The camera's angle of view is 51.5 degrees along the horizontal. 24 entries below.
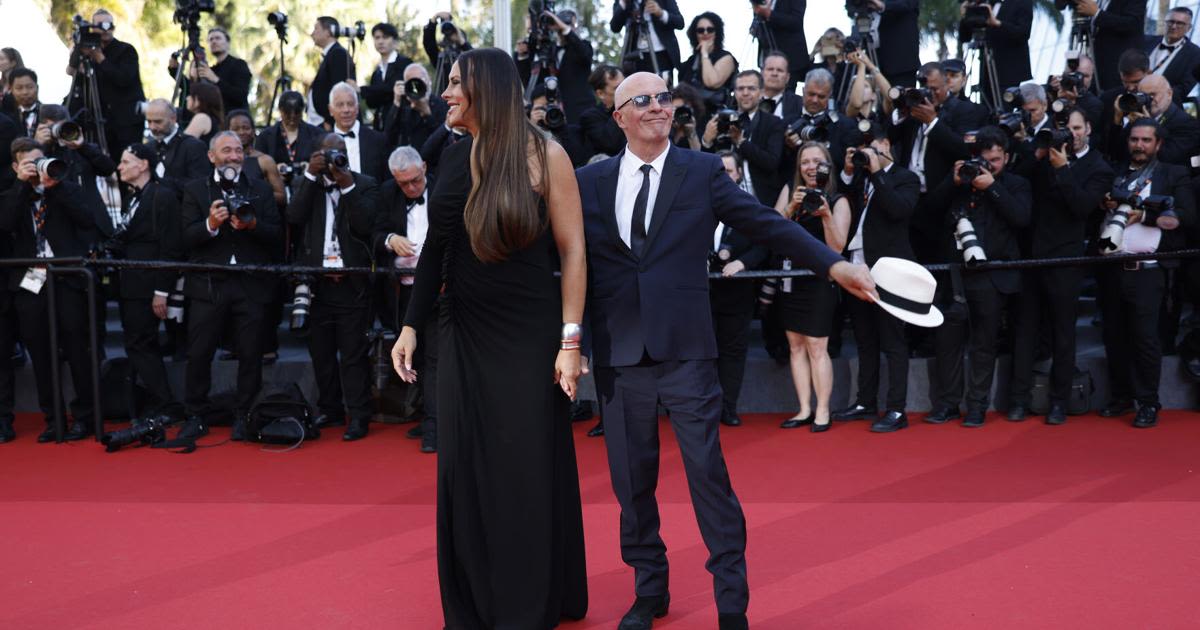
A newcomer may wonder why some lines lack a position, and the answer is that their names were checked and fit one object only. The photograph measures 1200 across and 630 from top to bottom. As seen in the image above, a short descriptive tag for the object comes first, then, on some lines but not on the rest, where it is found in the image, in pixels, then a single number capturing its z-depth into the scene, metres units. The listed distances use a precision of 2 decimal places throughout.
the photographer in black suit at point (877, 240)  7.08
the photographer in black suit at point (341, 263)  7.35
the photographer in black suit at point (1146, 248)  7.20
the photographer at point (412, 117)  8.77
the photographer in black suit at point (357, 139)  8.21
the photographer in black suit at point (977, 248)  7.22
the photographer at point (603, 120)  8.00
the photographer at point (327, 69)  10.13
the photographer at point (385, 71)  9.88
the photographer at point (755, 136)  7.64
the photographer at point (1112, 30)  9.16
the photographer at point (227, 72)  10.13
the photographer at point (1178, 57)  8.82
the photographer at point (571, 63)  9.38
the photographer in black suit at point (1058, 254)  7.19
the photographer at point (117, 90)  9.91
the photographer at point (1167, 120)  7.60
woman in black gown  3.71
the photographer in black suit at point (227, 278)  7.39
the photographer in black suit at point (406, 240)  7.04
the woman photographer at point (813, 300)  7.05
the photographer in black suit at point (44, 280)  7.40
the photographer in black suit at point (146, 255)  7.64
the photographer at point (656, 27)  9.69
